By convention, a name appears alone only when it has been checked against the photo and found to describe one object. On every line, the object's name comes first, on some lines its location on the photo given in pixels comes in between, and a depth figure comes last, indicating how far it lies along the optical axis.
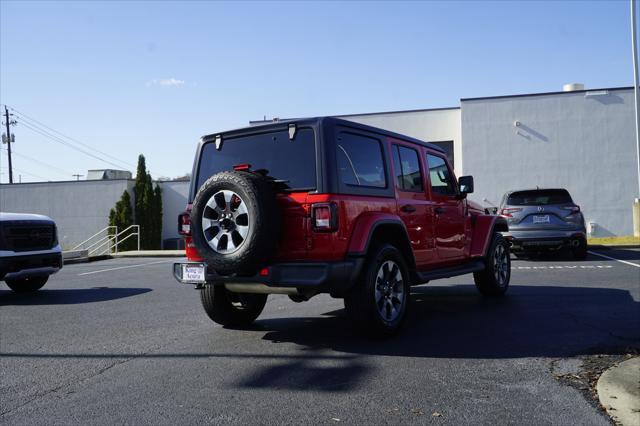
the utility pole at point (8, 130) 51.06
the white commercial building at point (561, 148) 25.86
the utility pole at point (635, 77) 19.83
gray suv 12.58
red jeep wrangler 4.86
